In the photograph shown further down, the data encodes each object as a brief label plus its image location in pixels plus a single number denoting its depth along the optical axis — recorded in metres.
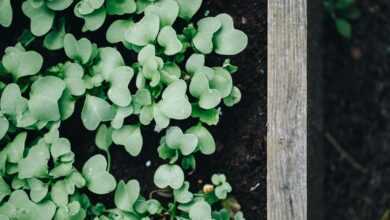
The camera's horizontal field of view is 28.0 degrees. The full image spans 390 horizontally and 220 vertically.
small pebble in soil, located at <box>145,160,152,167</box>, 0.54
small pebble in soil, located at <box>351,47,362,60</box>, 0.70
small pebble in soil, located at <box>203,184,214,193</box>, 0.52
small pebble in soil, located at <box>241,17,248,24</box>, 0.53
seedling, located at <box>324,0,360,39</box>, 0.68
